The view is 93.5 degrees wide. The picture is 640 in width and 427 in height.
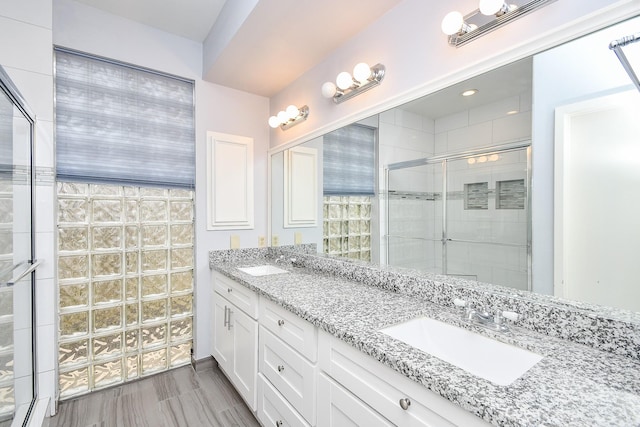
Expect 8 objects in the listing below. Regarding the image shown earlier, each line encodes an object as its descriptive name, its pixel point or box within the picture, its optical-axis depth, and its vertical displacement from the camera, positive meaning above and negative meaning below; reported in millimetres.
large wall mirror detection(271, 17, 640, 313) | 924 +139
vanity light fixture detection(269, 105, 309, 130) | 2252 +738
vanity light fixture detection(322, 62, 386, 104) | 1622 +744
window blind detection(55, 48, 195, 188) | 1906 +617
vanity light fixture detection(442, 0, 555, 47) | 1047 +718
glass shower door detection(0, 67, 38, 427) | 1395 -243
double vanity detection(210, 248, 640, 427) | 697 -423
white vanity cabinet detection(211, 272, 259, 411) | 1733 -789
